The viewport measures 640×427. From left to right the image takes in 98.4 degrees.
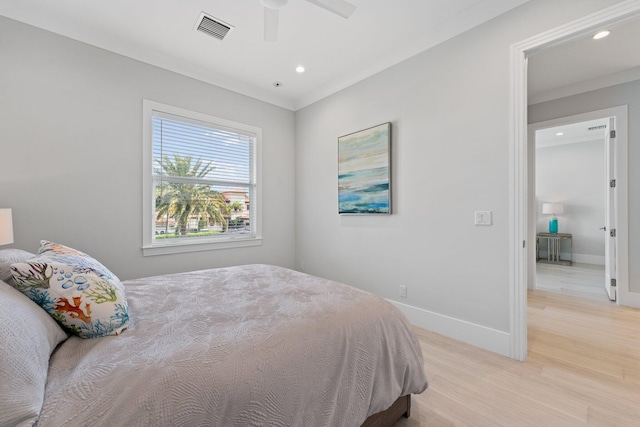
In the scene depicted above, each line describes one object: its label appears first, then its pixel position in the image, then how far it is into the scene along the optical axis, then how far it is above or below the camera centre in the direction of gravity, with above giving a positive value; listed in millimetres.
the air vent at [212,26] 2379 +1679
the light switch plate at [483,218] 2264 -31
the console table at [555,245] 6069 -684
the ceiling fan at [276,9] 1811 +1393
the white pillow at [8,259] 1087 -203
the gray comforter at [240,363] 777 -504
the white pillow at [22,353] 650 -399
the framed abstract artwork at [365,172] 2963 +488
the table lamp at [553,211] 6195 +76
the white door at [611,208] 3412 +81
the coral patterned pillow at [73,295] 1043 -318
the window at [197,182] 2934 +380
